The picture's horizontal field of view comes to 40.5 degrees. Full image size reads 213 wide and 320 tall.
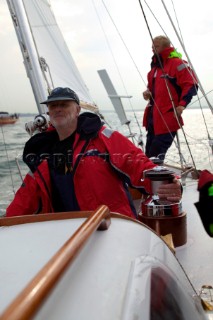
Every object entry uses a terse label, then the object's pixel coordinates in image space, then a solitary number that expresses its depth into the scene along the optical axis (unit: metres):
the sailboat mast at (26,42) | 2.45
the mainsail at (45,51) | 2.48
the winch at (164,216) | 1.37
